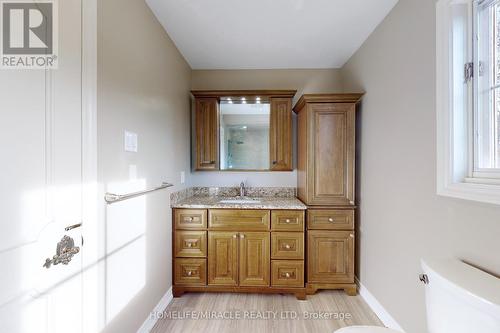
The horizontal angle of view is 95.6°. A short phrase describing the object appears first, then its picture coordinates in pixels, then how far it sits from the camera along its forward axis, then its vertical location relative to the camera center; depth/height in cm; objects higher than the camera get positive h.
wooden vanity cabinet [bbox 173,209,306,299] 214 -81
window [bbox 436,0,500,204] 108 +36
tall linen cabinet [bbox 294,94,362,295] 217 -26
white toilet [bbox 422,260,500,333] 79 -51
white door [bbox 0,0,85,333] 75 -8
